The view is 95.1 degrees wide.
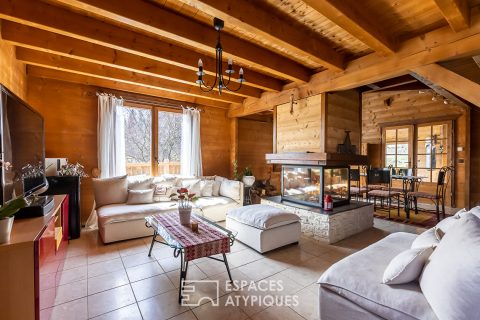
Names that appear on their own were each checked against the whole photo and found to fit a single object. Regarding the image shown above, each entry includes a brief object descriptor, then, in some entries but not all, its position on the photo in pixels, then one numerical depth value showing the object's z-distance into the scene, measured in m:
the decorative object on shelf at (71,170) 3.20
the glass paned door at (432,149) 5.20
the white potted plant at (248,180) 4.91
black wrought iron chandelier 2.15
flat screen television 1.38
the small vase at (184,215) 2.39
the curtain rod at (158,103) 4.01
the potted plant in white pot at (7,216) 1.15
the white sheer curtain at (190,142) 4.62
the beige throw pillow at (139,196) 3.48
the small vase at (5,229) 1.15
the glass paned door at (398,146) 5.79
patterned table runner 1.83
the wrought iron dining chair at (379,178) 4.62
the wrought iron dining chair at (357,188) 4.86
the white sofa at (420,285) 0.93
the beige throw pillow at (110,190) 3.40
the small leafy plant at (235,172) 5.08
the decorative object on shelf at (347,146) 3.42
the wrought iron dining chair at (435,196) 3.90
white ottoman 2.64
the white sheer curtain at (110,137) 3.71
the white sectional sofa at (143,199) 3.00
